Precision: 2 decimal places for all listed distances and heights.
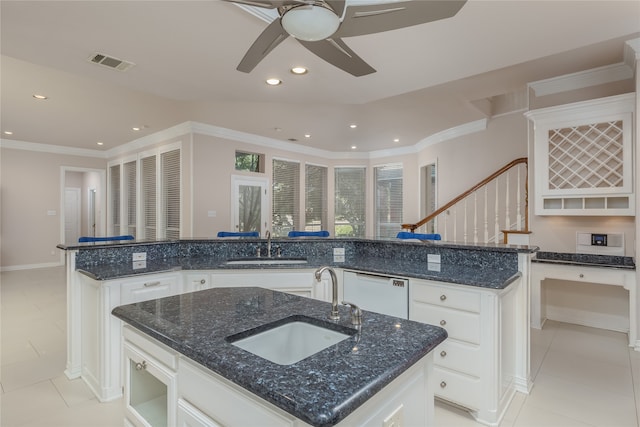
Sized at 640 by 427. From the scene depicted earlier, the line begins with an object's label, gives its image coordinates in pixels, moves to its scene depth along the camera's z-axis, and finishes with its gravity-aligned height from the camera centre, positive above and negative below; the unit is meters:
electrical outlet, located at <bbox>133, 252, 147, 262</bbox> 2.93 -0.38
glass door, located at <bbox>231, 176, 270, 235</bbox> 6.18 +0.18
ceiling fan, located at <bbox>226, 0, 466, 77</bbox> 1.46 +0.96
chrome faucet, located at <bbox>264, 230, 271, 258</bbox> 3.30 -0.35
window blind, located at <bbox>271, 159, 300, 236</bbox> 7.02 +0.34
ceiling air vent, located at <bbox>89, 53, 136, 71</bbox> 2.69 +1.27
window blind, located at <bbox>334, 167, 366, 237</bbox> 8.23 +0.32
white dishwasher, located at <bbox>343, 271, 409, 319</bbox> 2.37 -0.61
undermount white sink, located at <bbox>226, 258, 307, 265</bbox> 3.19 -0.47
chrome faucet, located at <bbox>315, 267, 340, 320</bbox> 1.26 -0.34
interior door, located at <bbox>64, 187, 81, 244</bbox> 9.31 +0.01
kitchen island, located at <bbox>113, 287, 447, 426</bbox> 0.79 -0.43
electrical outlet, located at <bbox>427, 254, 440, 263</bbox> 2.77 -0.38
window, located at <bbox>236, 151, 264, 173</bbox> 6.36 +1.02
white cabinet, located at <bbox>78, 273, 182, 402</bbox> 2.31 -0.81
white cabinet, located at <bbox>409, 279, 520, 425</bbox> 2.00 -0.82
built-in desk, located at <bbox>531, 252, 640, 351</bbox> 3.02 -0.59
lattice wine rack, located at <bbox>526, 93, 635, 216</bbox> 3.14 +0.56
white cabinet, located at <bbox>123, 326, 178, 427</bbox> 1.13 -0.66
